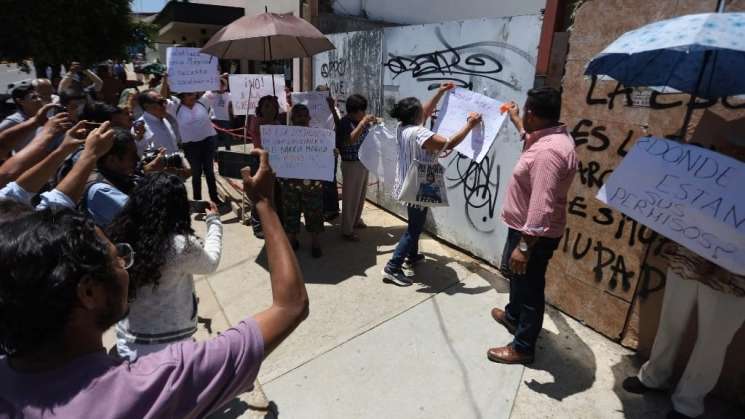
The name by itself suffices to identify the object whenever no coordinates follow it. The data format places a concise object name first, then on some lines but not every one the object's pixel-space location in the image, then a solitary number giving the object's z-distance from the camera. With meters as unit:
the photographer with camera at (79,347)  0.84
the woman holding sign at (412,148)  3.48
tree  12.89
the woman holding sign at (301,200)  4.43
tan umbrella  4.08
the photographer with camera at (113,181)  2.20
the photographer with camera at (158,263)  1.90
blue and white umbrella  1.72
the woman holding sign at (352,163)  4.73
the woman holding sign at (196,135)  5.44
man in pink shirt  2.42
